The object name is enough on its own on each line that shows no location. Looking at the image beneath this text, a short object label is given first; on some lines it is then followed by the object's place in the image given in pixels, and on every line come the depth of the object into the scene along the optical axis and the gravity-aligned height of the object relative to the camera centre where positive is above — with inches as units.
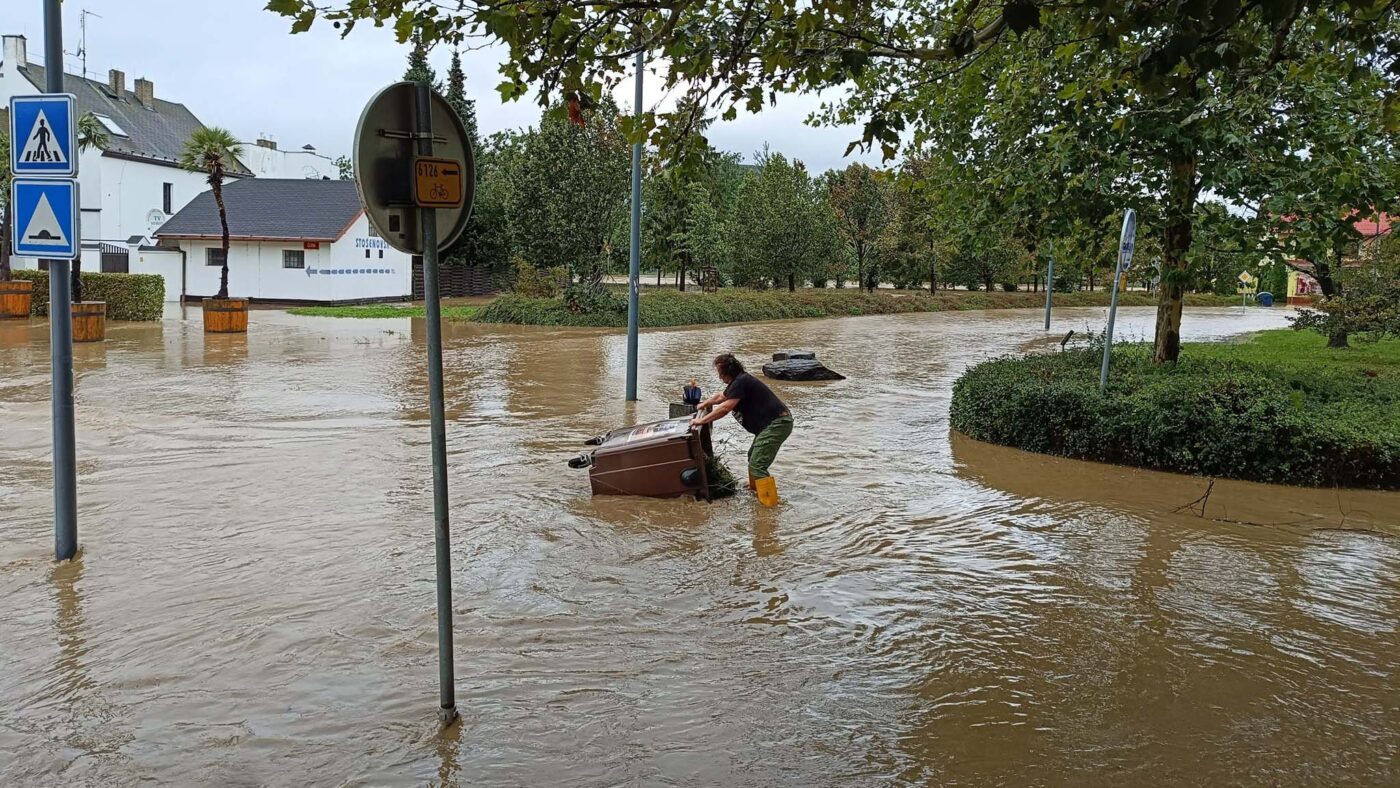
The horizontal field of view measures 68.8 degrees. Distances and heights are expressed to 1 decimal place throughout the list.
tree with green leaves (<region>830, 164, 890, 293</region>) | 1931.6 +173.0
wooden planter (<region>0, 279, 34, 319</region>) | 1062.4 -25.5
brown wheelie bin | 335.6 -56.7
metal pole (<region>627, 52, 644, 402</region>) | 586.6 +3.6
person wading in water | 343.0 -40.6
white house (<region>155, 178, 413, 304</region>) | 1523.1 +53.7
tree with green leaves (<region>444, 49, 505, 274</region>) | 1833.4 +78.2
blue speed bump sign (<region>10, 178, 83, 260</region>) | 252.1 +14.3
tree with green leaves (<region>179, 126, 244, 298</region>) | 1170.6 +148.2
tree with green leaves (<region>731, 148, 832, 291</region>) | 1764.3 +123.8
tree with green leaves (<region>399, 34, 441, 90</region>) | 1840.6 +391.9
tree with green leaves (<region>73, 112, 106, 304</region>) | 1270.9 +178.2
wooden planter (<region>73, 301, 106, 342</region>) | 868.6 -38.8
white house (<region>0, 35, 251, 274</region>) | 1585.9 +162.3
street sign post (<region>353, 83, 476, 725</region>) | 157.6 +15.7
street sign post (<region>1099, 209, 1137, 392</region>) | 419.8 +25.9
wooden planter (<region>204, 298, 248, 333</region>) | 986.1 -35.4
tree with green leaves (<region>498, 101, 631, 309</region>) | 1298.0 +121.8
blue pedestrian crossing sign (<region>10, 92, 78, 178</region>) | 251.0 +33.3
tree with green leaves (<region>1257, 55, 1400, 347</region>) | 426.0 +58.2
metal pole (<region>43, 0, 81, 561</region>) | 257.9 -28.3
